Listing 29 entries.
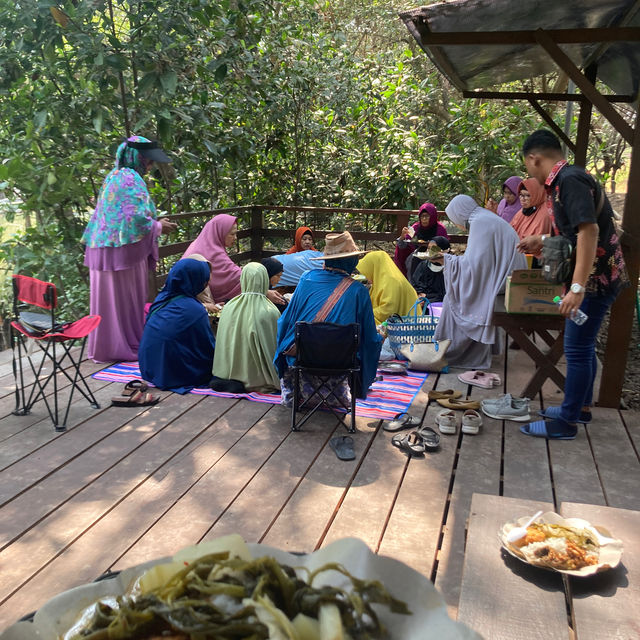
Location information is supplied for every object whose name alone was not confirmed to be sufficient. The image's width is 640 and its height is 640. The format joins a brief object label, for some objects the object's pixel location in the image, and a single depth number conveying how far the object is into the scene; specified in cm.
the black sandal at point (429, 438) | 352
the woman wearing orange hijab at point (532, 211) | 539
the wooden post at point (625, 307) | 378
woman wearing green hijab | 446
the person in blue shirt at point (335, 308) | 394
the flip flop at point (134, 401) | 416
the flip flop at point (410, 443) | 346
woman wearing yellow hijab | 542
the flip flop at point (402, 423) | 381
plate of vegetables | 77
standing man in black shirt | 315
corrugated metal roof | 352
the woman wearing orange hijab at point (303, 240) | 698
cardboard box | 409
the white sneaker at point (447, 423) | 376
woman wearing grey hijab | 494
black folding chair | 371
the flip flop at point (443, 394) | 431
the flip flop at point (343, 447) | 343
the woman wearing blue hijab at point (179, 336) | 447
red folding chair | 380
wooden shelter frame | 361
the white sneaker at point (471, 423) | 374
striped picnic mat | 415
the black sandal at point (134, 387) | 425
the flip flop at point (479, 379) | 461
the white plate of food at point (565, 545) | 154
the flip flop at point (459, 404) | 412
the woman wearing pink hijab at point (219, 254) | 592
